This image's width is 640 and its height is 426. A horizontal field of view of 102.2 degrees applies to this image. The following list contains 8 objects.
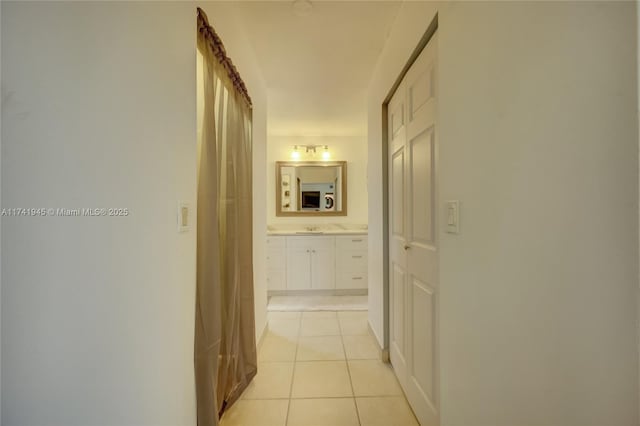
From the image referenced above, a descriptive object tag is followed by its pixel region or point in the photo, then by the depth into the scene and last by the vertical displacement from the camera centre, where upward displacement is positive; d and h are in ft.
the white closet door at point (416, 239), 4.04 -0.51
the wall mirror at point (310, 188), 13.96 +1.32
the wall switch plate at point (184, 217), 3.12 -0.05
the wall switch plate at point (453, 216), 3.26 -0.06
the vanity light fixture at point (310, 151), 13.93 +3.31
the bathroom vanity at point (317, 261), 12.21 -2.33
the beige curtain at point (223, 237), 3.62 -0.42
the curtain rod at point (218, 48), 3.58 +2.62
